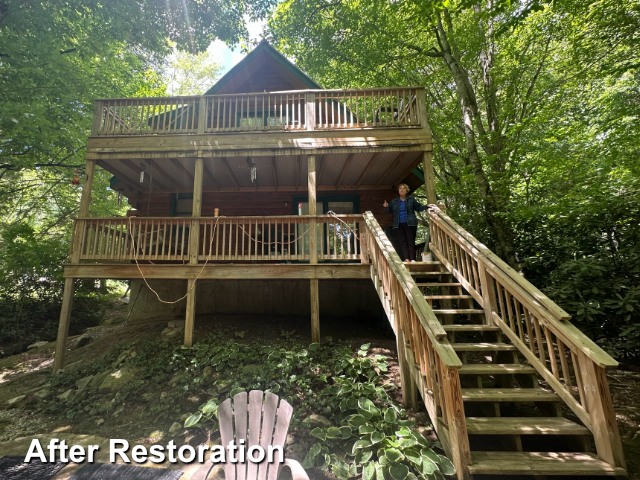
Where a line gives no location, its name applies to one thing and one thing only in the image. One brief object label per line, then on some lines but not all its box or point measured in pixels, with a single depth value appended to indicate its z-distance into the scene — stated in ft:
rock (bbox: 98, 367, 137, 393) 16.61
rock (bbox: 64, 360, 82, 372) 19.40
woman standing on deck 20.80
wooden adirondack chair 7.93
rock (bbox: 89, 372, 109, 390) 17.12
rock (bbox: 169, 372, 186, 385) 15.96
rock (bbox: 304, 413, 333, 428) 12.00
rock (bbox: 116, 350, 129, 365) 18.89
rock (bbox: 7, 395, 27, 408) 16.24
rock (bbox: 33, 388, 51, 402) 16.63
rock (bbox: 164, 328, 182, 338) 21.38
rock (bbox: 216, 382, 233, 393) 14.90
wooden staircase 7.81
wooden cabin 8.64
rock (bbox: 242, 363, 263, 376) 15.75
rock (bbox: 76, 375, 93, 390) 17.26
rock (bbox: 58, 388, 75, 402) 16.28
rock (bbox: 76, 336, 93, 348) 25.03
